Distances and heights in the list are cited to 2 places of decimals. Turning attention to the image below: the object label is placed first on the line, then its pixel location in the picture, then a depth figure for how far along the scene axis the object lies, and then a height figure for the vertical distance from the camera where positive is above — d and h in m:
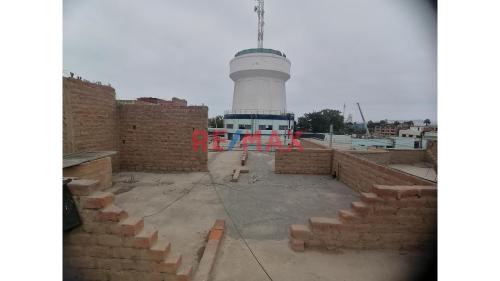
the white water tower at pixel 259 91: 31.31 +7.46
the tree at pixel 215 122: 50.58 +3.96
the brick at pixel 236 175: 7.73 -1.41
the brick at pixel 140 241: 2.56 -1.24
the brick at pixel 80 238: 2.53 -1.20
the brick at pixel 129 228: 2.54 -1.07
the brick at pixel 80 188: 2.45 -0.58
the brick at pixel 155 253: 2.56 -1.38
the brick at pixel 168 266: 2.56 -1.53
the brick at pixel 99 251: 2.56 -1.36
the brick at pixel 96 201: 2.44 -0.73
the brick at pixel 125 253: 2.58 -1.39
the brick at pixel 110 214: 2.49 -0.90
